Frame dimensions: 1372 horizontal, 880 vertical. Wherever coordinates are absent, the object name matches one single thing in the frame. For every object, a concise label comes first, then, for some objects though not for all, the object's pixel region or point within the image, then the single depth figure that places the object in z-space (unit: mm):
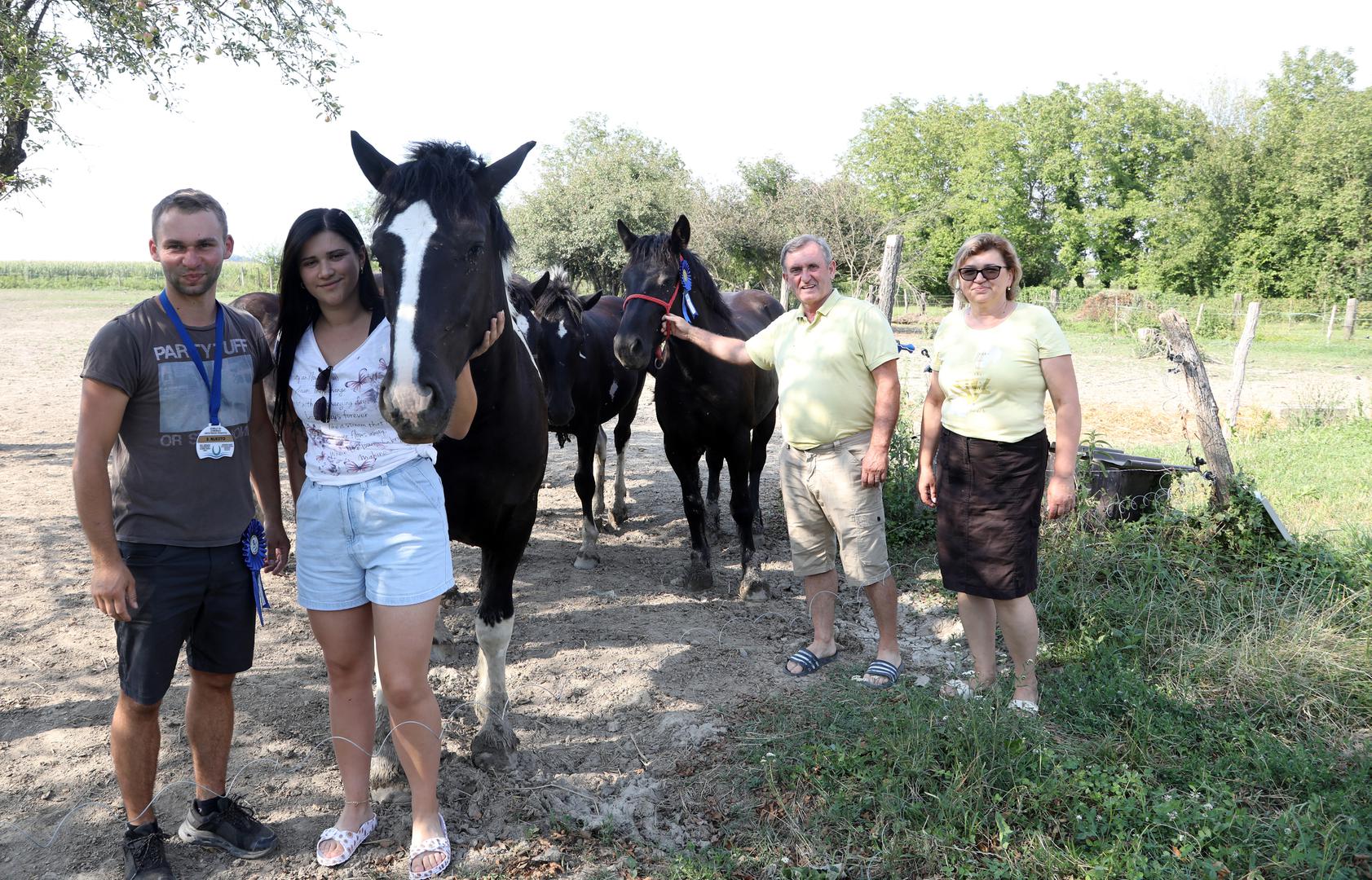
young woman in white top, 2379
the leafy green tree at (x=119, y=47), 5836
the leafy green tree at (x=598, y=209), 30128
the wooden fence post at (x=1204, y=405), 4746
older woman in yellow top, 3244
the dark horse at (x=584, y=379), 5758
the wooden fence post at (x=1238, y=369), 9102
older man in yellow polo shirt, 3699
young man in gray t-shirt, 2242
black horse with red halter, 4820
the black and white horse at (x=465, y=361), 2148
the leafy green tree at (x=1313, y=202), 32562
